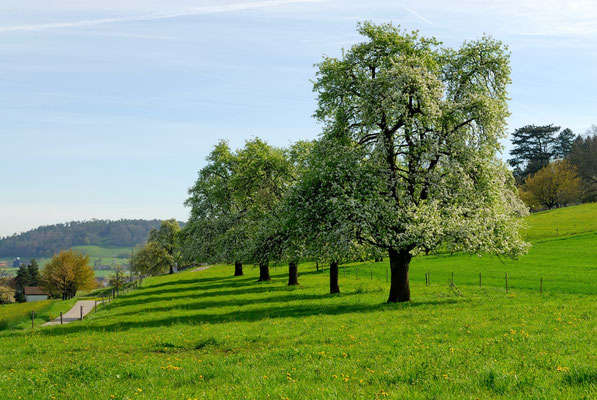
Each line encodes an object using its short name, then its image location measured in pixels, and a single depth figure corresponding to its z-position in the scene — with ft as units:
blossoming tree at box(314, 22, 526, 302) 91.35
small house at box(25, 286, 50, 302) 503.20
